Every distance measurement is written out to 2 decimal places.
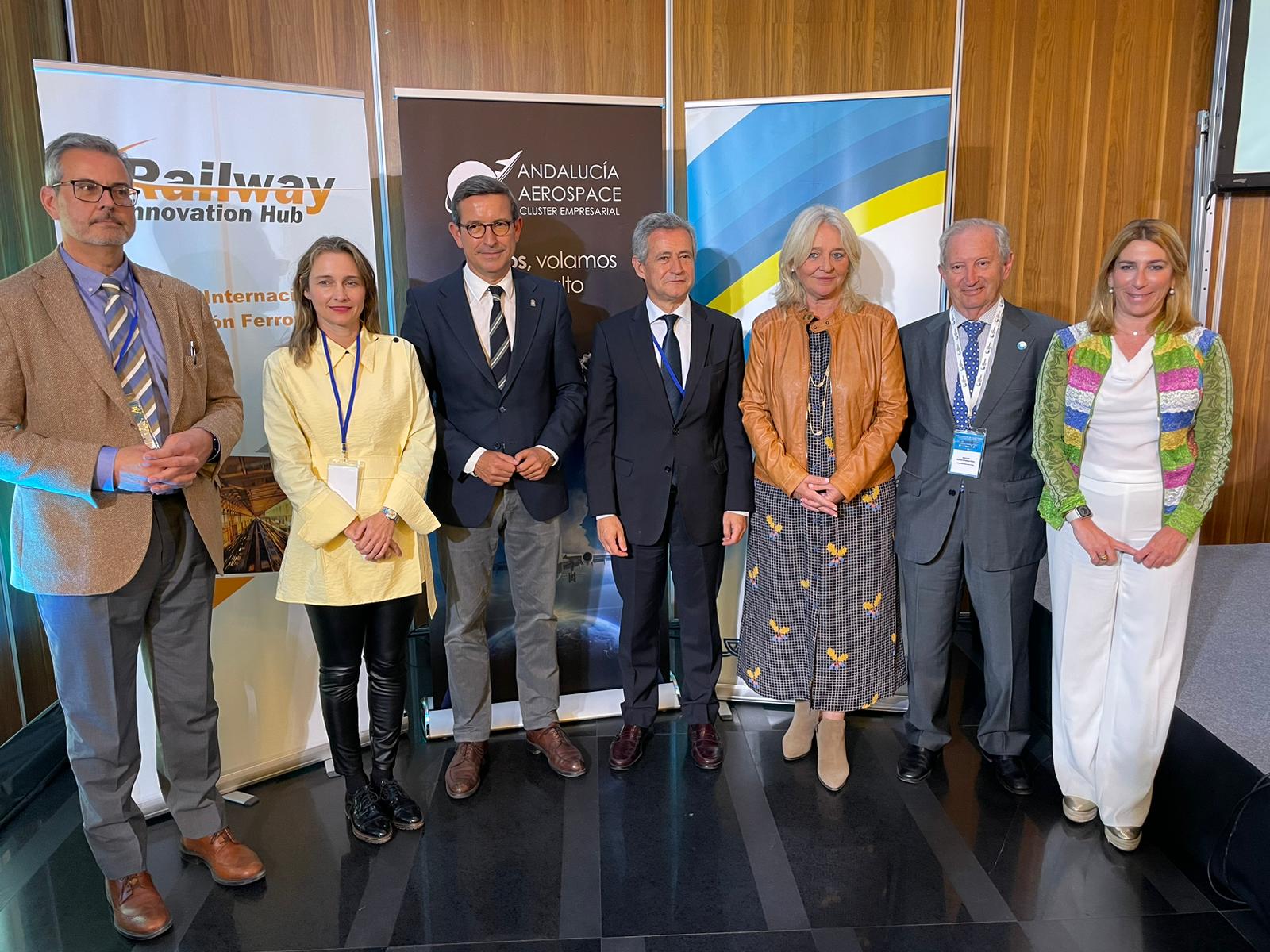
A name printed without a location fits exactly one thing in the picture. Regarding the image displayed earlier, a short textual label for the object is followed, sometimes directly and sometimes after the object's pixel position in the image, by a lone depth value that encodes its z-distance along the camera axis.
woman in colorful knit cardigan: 2.29
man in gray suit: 2.62
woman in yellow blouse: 2.44
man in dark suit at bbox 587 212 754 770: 2.84
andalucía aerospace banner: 3.20
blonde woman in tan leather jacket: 2.73
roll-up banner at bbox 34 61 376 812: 2.71
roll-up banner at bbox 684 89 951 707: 3.33
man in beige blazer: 2.03
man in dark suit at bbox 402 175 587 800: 2.76
